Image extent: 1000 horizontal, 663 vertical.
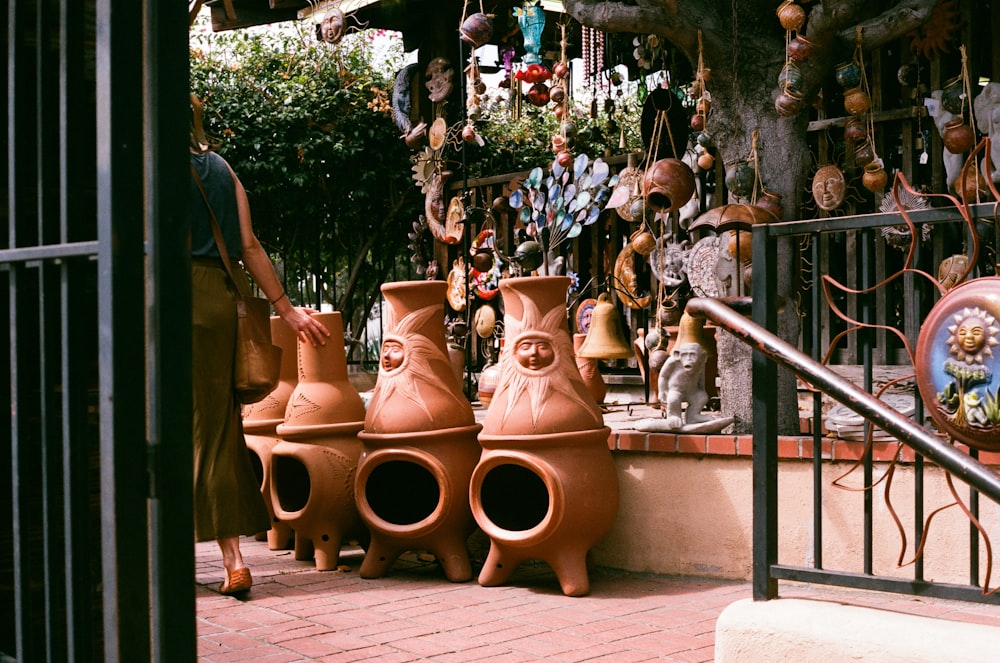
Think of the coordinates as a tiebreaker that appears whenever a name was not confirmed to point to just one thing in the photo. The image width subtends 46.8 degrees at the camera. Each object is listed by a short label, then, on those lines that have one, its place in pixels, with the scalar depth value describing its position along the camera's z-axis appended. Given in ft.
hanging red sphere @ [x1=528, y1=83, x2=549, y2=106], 23.65
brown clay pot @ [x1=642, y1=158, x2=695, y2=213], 18.51
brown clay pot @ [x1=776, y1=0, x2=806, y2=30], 16.51
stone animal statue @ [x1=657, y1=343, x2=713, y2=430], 16.37
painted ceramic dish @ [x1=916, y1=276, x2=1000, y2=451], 9.46
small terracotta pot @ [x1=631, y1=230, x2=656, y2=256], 20.16
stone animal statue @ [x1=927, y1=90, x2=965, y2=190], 19.58
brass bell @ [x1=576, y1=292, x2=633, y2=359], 20.85
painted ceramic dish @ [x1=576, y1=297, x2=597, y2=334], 25.09
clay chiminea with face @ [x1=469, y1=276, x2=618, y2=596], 14.71
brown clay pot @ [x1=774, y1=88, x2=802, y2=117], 16.46
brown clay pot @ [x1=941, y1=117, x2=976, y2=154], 18.90
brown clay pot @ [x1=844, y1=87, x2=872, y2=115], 18.68
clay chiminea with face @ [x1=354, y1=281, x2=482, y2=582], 15.66
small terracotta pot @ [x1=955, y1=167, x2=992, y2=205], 18.56
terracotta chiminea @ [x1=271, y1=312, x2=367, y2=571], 16.60
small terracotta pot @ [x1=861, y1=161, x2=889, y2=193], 19.25
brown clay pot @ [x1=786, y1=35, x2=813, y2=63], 16.47
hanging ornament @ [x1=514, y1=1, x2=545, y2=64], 23.40
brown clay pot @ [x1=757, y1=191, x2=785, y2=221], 17.07
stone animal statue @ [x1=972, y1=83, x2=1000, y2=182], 18.88
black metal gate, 6.12
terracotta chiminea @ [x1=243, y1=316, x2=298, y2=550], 18.07
